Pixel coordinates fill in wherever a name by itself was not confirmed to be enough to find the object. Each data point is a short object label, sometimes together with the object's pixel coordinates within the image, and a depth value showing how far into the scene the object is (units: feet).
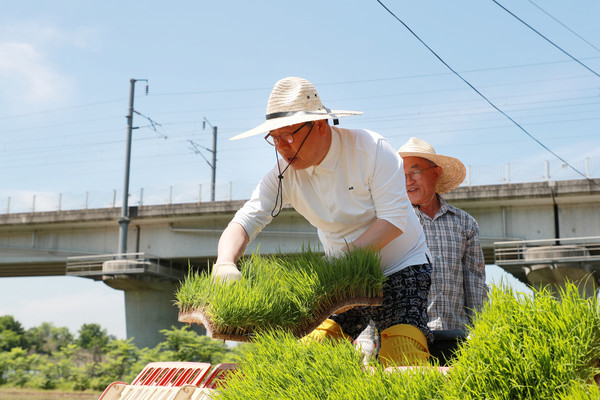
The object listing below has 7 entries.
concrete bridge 66.95
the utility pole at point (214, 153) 114.11
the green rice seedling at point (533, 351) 3.97
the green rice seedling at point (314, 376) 4.59
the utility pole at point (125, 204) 79.97
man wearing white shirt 7.05
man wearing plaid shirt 14.01
